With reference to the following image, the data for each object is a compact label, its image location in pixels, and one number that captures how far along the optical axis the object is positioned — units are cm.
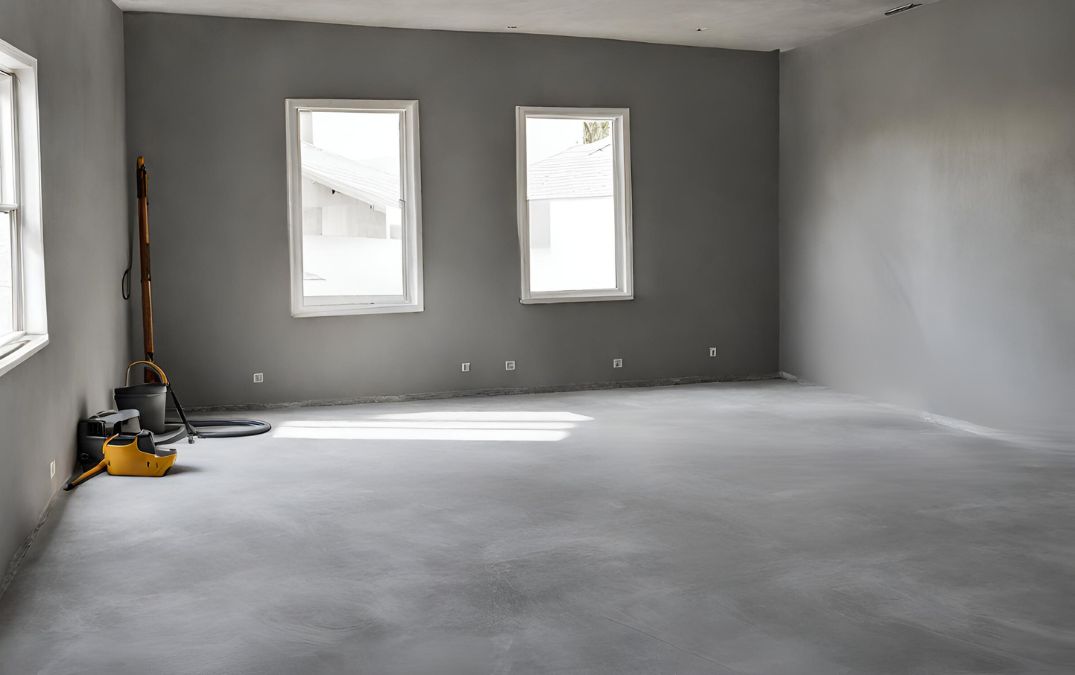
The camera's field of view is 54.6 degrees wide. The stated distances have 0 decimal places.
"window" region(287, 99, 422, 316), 799
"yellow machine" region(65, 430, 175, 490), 562
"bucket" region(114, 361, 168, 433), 656
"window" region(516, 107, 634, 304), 864
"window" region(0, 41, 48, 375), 475
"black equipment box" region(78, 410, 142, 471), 578
